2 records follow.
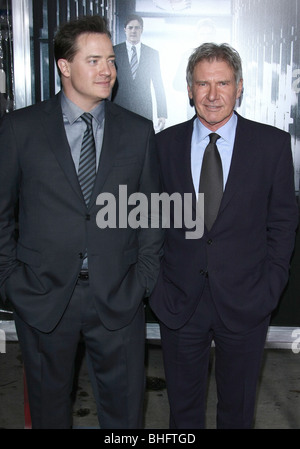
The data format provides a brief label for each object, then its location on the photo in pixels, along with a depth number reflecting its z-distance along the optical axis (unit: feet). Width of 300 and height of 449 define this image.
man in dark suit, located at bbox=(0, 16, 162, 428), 7.18
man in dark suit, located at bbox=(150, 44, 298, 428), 7.61
